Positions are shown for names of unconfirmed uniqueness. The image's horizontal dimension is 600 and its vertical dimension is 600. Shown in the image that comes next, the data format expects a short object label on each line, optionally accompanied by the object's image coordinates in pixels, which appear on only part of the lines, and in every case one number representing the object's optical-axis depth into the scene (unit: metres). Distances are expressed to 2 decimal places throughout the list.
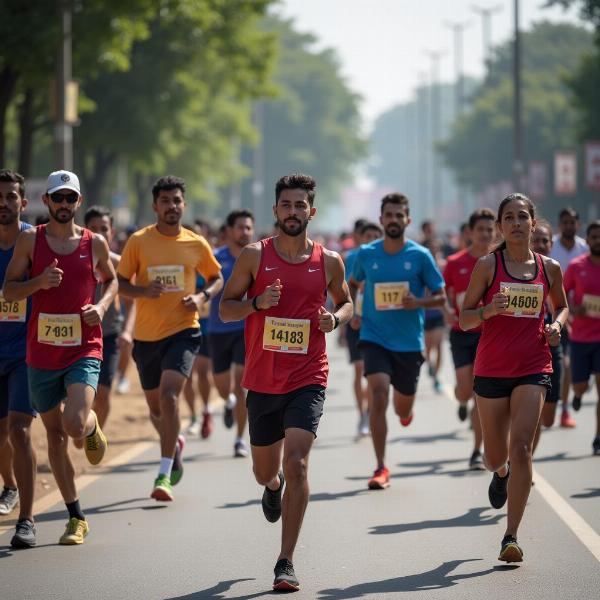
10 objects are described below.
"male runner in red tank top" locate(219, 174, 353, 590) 8.06
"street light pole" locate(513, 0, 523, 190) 42.00
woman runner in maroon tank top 8.59
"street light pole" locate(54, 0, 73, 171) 23.12
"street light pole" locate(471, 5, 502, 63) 97.38
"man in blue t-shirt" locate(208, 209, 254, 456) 13.63
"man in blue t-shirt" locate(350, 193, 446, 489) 11.57
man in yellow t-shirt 10.83
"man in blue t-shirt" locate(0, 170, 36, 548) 9.15
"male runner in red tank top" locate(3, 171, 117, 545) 8.96
